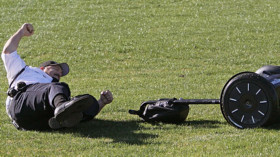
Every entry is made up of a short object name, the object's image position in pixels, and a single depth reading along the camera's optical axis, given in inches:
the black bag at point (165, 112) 665.6
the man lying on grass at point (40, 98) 582.9
